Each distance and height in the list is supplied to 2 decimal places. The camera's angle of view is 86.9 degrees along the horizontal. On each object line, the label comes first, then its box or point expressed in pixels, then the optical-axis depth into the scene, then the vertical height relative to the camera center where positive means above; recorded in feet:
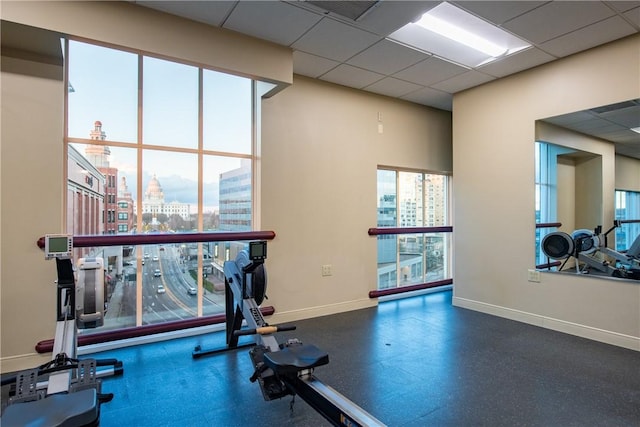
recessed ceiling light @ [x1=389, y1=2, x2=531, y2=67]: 10.36 +5.99
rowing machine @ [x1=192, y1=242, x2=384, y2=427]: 5.82 -2.96
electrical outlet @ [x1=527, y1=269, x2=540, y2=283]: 13.36 -2.44
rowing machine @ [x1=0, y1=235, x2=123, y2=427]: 4.83 -2.85
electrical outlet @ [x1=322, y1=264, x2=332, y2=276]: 14.76 -2.44
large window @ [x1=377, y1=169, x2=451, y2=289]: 17.34 -0.50
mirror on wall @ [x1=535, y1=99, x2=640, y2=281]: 12.09 +0.86
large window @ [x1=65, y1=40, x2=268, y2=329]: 10.77 +1.59
